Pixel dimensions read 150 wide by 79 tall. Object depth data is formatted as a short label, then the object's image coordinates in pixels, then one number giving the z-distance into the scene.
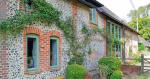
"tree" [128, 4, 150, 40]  70.88
